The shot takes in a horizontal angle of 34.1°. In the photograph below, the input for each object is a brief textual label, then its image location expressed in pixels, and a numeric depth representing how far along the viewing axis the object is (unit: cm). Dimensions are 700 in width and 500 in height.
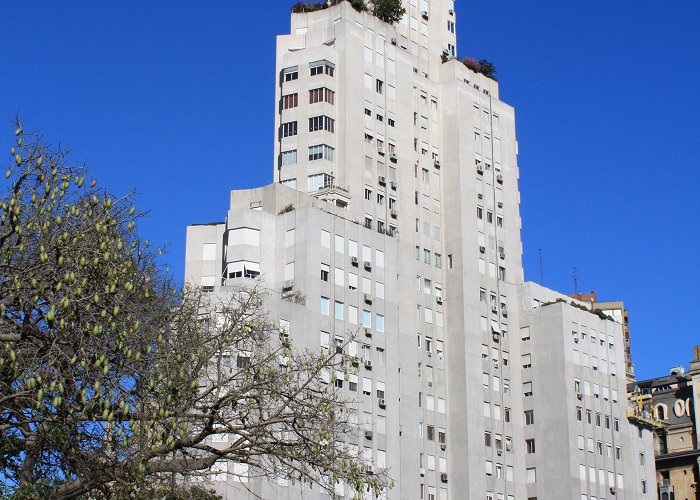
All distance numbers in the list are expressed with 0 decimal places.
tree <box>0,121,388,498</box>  2600
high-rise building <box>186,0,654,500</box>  8544
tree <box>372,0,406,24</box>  10256
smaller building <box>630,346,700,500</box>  12912
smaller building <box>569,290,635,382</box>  16850
